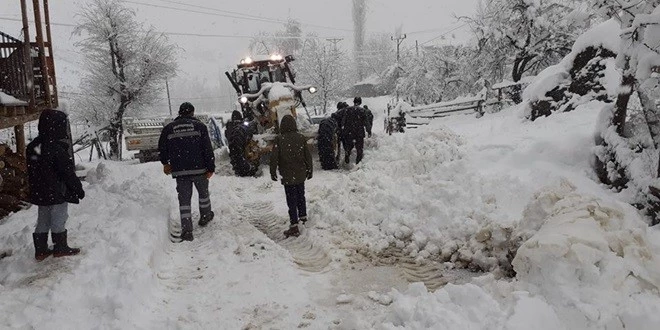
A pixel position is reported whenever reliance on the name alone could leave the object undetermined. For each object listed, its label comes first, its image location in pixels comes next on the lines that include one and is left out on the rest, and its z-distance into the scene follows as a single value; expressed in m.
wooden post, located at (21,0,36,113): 8.05
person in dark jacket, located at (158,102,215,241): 6.12
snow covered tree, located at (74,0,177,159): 24.41
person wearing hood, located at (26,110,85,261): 4.82
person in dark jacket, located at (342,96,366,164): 10.43
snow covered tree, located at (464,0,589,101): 18.06
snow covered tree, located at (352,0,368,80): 68.20
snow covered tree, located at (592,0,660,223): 4.50
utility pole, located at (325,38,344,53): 45.96
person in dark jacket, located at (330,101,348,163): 10.86
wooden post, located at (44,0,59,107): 10.23
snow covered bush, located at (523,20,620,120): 8.77
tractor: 10.23
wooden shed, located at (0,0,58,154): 7.48
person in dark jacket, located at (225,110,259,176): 10.26
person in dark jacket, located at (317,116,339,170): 10.19
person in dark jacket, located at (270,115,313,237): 6.25
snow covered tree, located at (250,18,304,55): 60.62
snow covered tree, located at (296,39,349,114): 41.72
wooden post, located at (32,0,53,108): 9.38
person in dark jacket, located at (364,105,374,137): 10.67
